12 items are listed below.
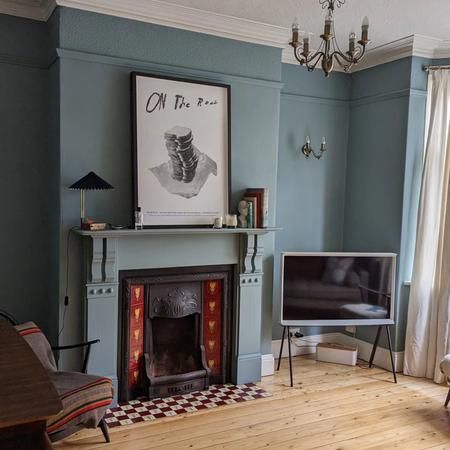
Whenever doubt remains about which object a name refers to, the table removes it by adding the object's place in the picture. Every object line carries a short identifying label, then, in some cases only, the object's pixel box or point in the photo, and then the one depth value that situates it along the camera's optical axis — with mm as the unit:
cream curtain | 4180
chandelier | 2236
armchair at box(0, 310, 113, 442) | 2729
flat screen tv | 4238
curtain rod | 4199
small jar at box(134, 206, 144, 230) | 3520
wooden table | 1570
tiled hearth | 3410
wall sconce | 4730
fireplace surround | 3465
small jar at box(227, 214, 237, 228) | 3877
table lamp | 3217
